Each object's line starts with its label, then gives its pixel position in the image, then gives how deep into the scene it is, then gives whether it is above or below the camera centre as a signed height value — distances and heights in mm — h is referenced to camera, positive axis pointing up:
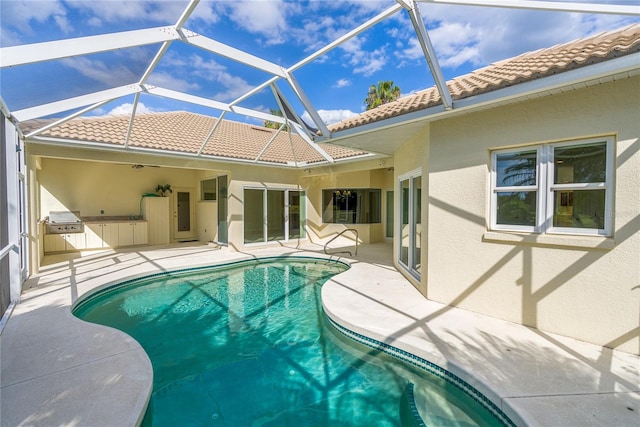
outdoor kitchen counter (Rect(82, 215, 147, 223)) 12977 -599
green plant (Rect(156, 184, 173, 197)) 15000 +838
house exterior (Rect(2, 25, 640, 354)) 4344 +524
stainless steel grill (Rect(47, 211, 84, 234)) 11914 -709
